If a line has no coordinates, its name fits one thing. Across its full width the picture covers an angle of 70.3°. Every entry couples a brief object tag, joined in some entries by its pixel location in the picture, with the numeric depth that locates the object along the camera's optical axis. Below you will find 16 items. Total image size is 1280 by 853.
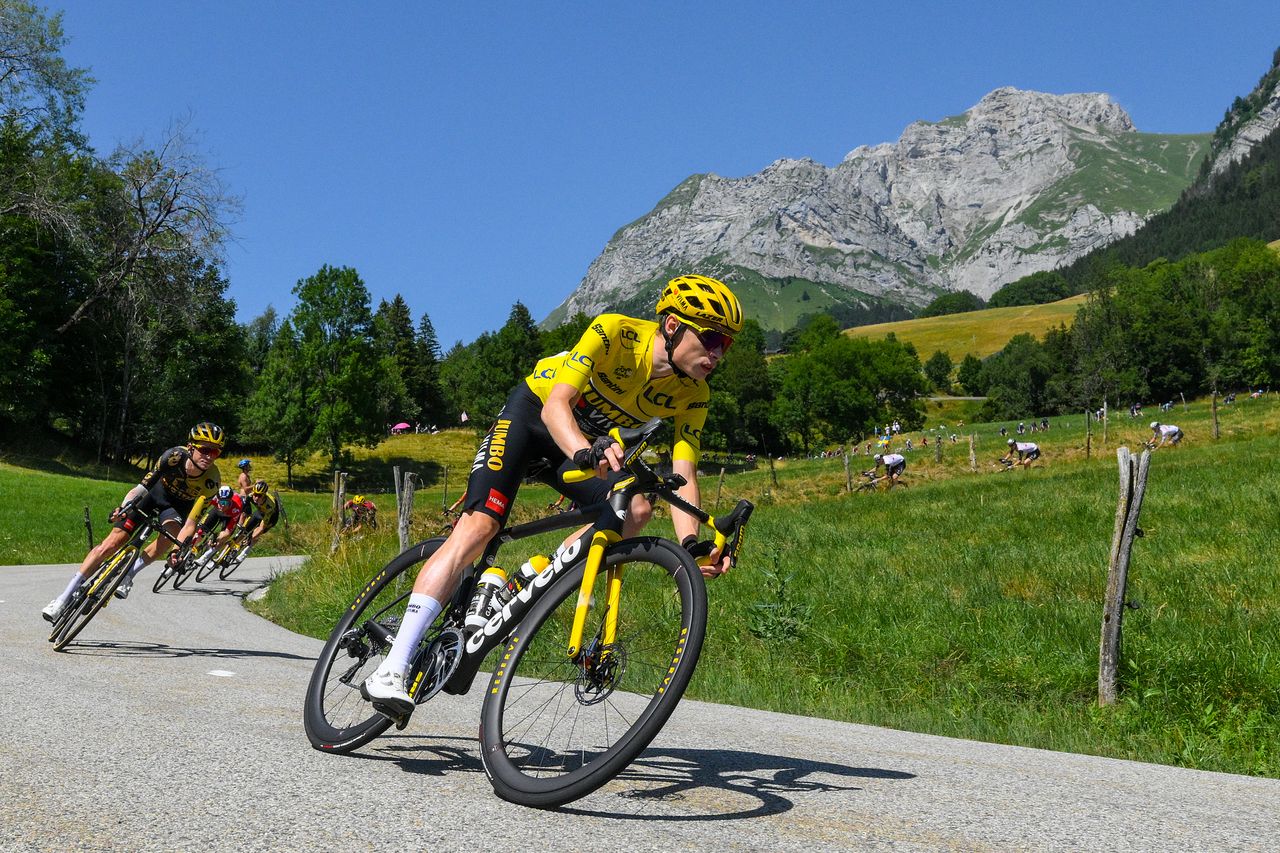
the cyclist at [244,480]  18.92
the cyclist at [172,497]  9.05
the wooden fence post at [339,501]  20.08
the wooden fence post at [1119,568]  7.30
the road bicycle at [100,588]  8.30
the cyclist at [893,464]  36.59
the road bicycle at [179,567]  16.16
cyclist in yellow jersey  4.01
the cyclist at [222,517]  17.64
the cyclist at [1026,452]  37.84
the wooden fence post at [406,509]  14.47
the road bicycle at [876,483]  36.67
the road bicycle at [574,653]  3.26
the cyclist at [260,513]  19.50
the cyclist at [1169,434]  37.53
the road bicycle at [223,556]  17.77
